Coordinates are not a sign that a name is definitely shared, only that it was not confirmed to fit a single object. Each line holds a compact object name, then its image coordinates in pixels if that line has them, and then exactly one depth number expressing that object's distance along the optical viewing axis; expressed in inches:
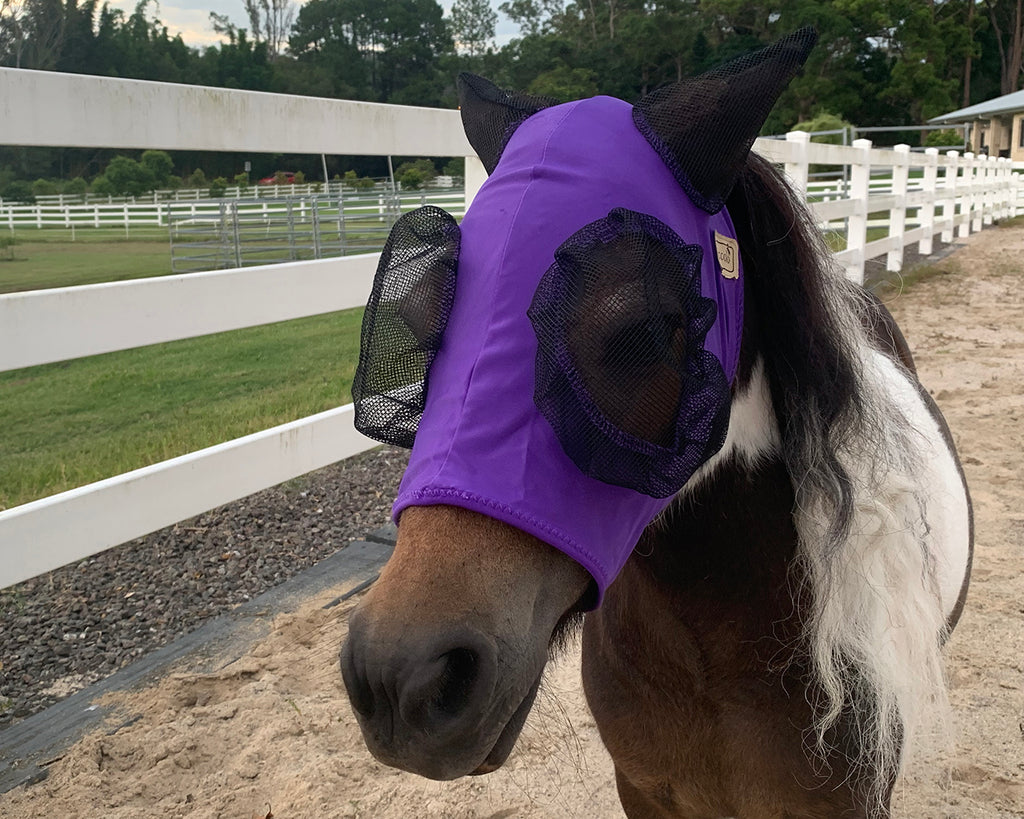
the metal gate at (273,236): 604.7
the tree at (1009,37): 2031.3
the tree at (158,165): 920.9
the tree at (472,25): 3105.3
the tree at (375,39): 2527.1
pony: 36.7
